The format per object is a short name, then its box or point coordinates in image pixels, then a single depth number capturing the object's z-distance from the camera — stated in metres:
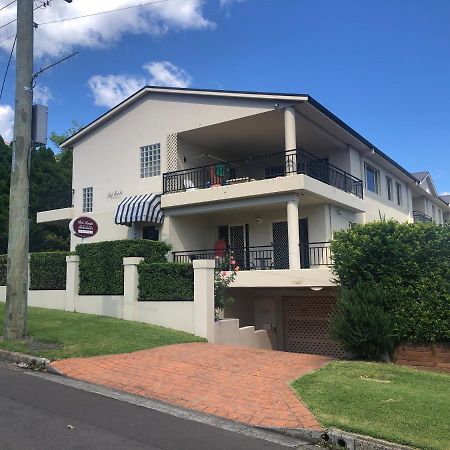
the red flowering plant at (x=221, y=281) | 14.02
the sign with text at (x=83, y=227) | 13.65
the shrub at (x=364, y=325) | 10.14
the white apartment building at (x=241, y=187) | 17.31
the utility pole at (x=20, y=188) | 10.87
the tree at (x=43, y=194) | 24.92
